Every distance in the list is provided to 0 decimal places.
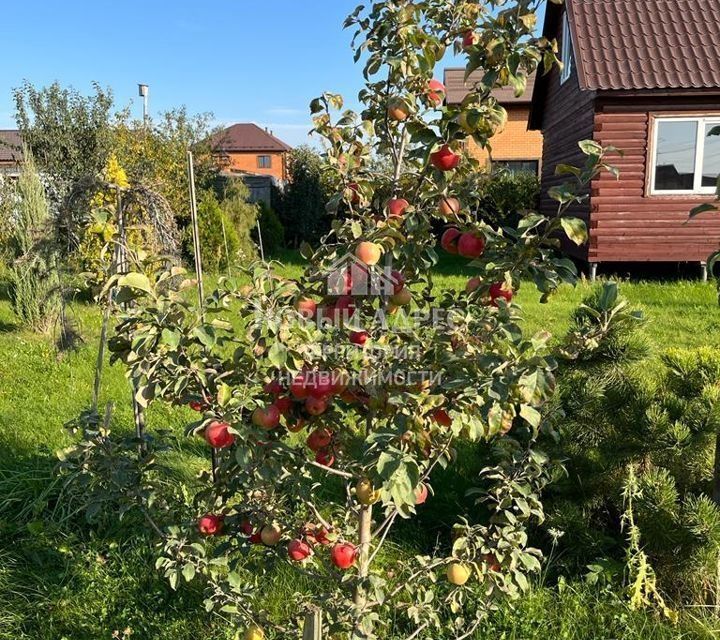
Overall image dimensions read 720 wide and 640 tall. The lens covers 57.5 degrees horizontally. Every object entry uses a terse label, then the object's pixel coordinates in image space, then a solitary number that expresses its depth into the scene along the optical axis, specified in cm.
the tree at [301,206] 1473
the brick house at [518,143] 2206
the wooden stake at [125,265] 213
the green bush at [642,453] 219
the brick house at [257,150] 4444
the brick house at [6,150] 2674
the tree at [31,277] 632
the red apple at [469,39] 148
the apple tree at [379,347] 136
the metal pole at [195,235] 202
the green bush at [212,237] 1079
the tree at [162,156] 1130
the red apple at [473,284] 156
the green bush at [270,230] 1339
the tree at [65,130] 1035
